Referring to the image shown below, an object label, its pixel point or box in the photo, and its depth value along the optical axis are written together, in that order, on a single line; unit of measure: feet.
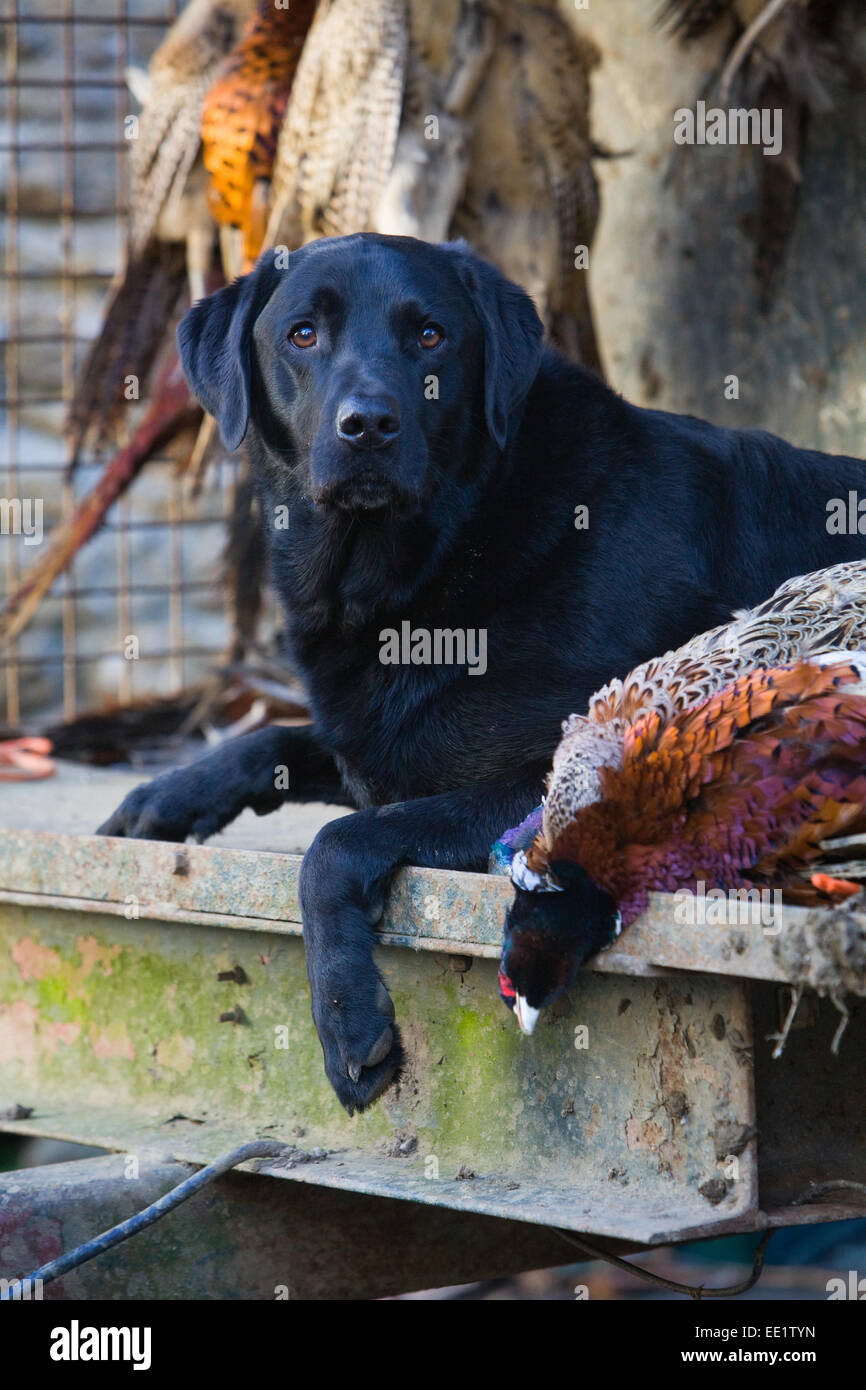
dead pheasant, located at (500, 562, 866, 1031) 13.15
